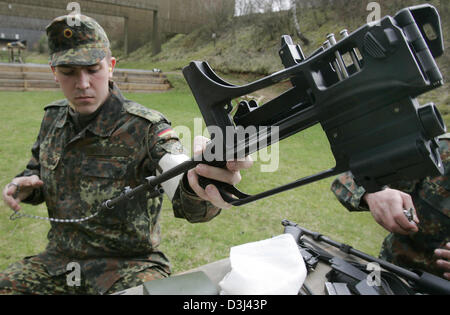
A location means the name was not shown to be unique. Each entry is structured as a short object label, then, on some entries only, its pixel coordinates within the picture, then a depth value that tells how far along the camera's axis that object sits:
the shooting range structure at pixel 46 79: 11.17
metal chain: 1.30
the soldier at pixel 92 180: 1.72
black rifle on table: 1.19
